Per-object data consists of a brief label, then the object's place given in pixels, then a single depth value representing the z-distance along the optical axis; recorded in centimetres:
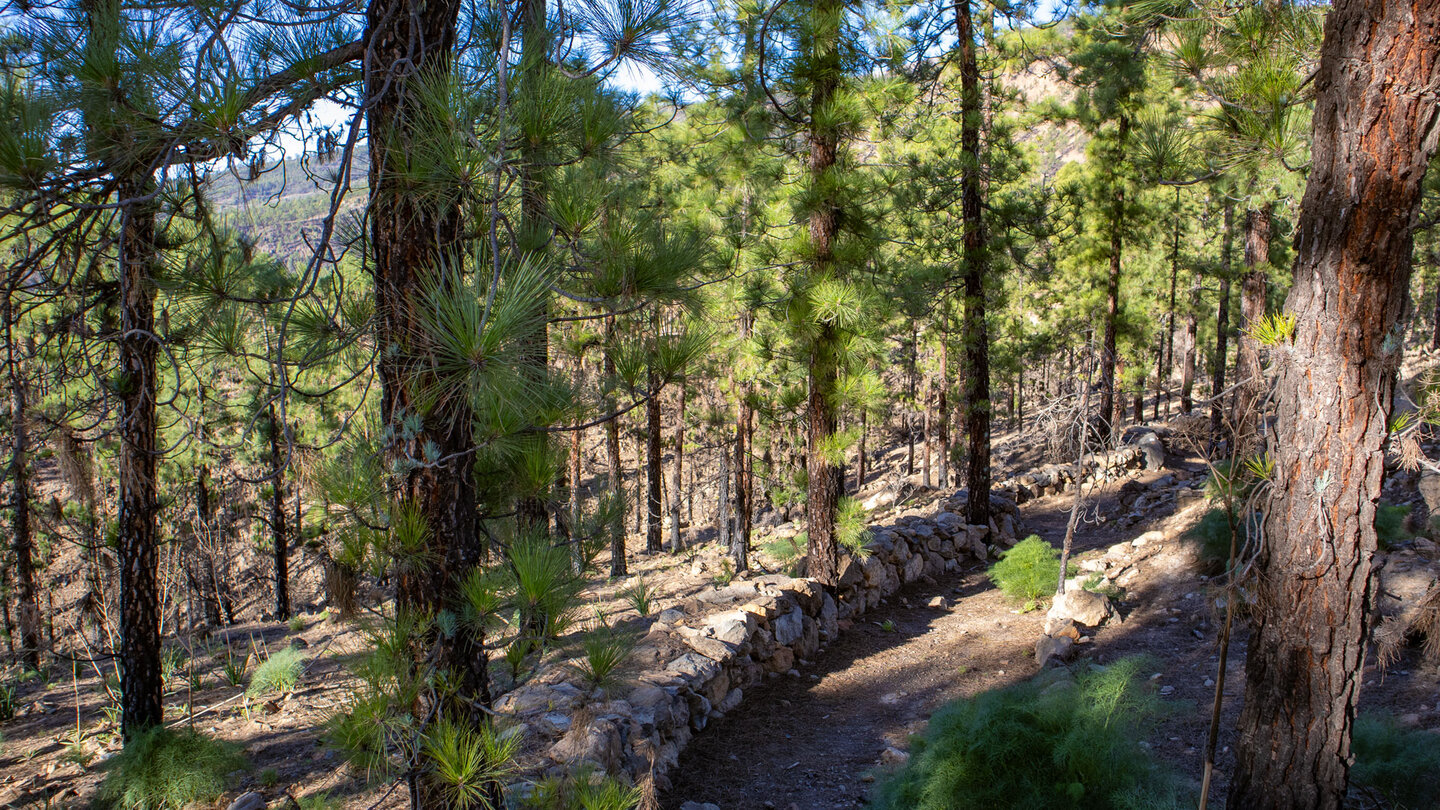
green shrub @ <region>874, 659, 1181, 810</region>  317
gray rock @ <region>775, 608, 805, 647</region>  660
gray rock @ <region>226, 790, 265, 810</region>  411
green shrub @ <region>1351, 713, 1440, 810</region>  316
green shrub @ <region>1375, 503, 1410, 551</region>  607
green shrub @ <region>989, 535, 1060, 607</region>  762
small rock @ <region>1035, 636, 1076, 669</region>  602
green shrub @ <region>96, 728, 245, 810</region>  436
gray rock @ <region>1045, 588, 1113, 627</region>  686
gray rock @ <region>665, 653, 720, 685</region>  536
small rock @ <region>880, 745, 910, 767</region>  473
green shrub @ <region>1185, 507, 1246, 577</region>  676
